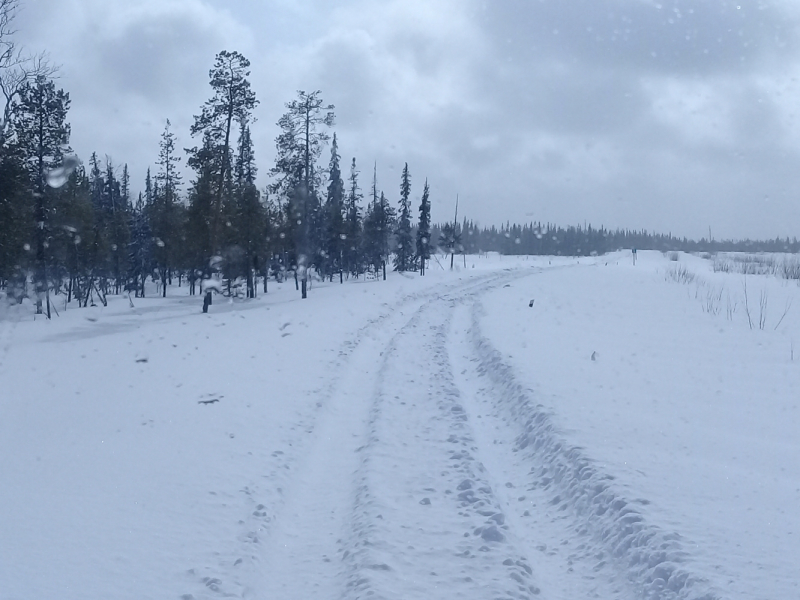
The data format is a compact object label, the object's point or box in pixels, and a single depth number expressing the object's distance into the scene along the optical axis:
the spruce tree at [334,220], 68.19
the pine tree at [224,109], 32.81
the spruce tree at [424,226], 78.56
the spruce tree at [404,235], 78.31
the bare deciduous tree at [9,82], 22.14
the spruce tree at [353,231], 69.69
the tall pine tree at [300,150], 37.56
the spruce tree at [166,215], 59.31
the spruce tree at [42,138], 34.31
